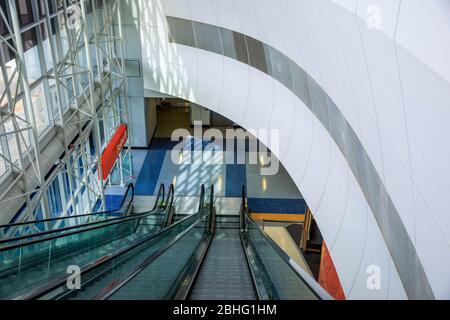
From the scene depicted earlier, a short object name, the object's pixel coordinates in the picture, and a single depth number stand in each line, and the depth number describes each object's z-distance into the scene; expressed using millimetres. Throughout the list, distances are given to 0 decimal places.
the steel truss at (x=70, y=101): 8562
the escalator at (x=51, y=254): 4324
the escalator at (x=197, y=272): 3386
